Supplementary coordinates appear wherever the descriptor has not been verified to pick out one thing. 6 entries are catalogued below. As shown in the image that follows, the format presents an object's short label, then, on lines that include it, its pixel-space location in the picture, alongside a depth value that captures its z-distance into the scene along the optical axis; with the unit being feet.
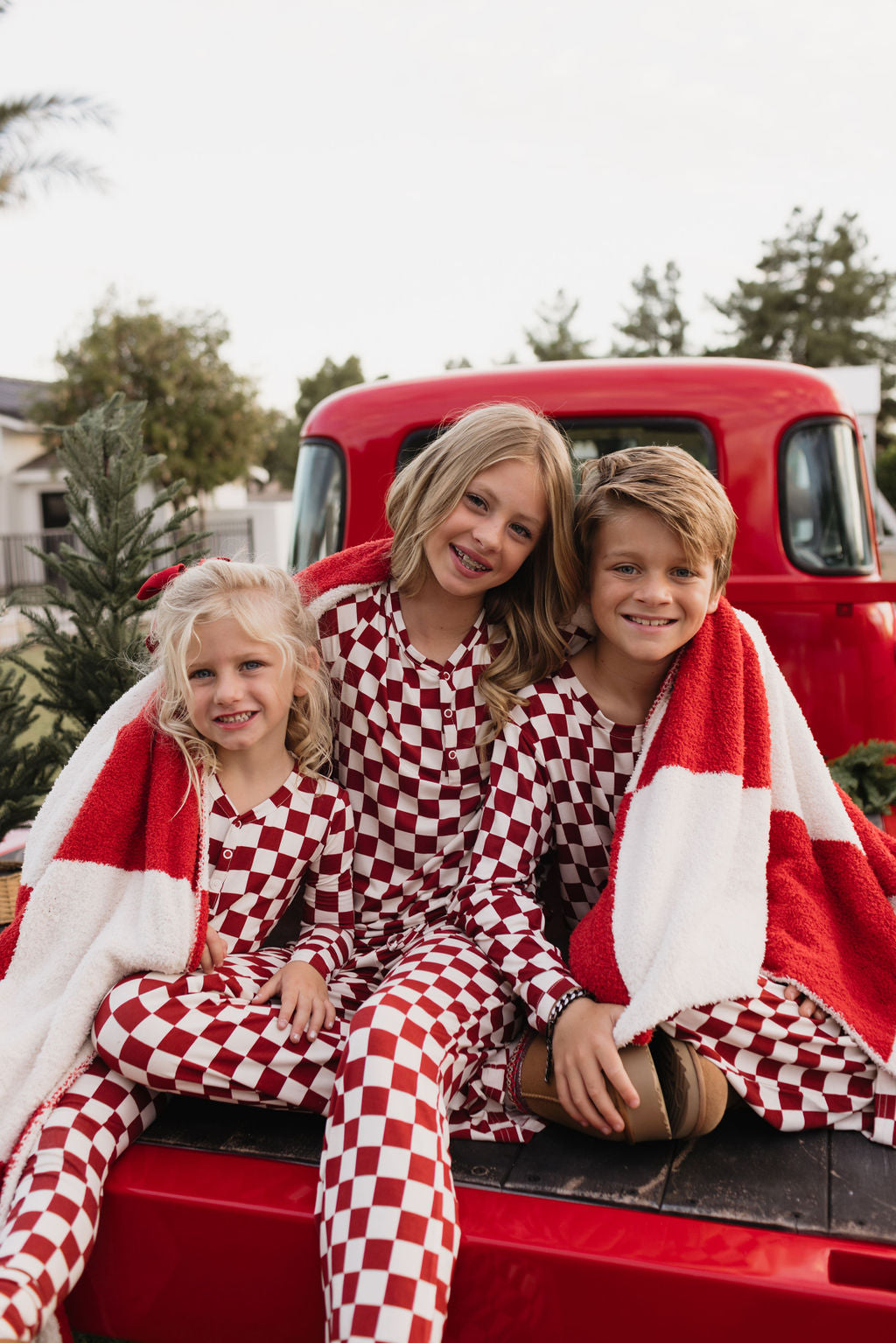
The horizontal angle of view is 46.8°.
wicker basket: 11.48
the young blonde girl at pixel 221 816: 6.28
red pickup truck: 4.73
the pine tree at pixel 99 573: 11.61
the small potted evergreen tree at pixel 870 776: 10.07
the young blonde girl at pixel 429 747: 5.76
